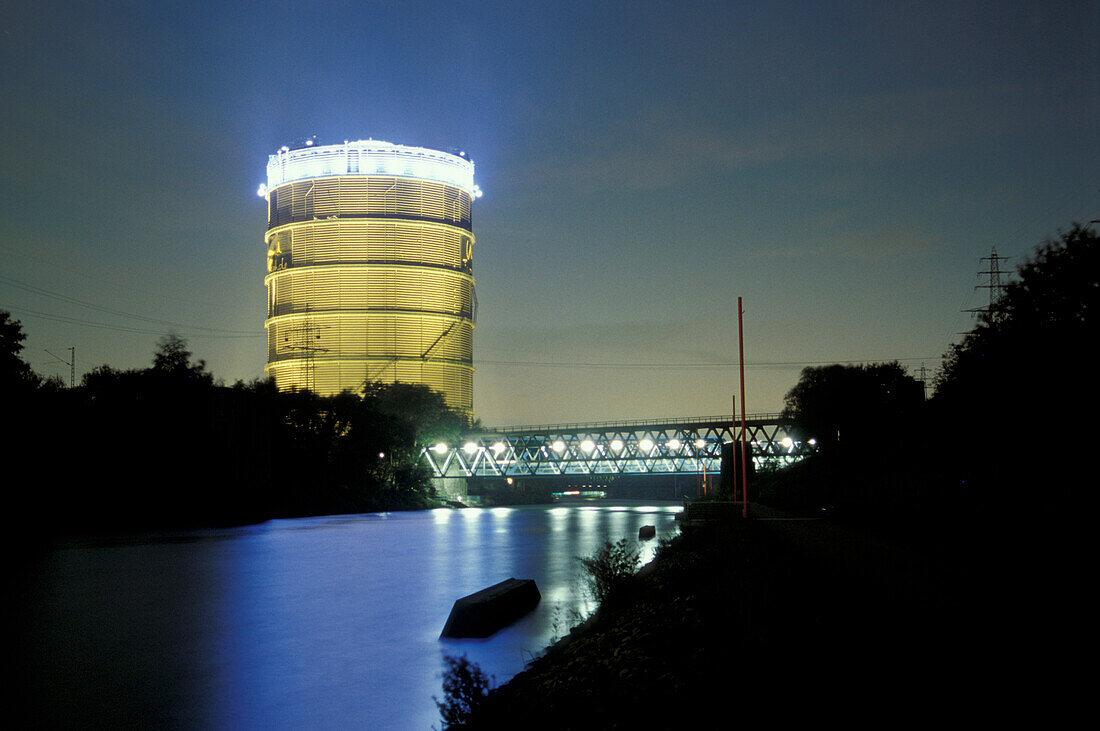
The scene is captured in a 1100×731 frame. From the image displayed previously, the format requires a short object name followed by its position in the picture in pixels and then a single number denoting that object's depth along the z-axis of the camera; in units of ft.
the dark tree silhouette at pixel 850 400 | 173.78
